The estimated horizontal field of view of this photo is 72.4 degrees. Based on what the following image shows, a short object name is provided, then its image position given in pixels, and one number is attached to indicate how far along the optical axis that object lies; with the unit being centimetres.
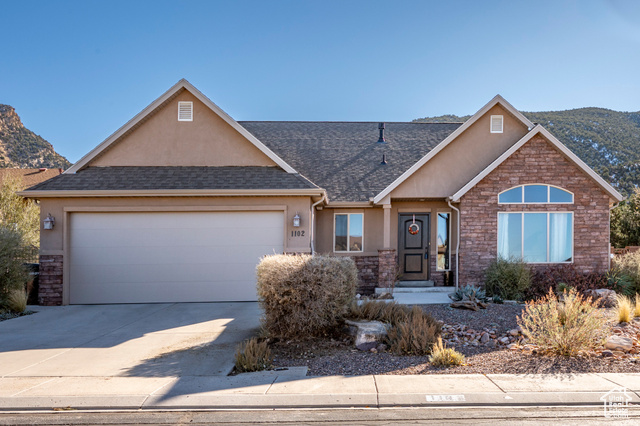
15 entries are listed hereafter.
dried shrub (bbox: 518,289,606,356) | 675
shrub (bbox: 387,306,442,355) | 709
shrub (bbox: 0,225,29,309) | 1102
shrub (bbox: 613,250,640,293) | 1225
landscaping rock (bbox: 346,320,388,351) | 742
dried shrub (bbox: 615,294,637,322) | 873
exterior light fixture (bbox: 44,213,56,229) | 1182
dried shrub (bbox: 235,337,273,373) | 638
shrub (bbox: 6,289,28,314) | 1070
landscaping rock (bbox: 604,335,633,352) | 698
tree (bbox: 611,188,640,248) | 2359
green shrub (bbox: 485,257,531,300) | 1174
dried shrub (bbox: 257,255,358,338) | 749
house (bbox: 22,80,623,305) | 1212
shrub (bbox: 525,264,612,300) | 1188
